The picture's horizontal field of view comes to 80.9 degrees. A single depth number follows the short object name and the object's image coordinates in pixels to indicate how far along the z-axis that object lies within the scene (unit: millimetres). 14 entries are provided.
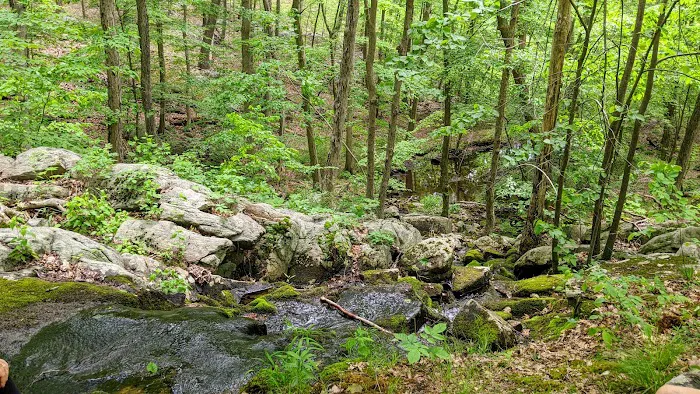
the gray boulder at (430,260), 9133
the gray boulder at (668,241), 8336
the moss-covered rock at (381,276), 8406
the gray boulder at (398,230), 10953
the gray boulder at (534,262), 9141
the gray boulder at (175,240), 7254
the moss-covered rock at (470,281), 8609
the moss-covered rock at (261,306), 6651
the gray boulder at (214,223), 8055
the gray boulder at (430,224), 14148
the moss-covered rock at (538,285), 7461
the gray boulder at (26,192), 7367
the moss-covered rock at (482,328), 4770
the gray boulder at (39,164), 8109
